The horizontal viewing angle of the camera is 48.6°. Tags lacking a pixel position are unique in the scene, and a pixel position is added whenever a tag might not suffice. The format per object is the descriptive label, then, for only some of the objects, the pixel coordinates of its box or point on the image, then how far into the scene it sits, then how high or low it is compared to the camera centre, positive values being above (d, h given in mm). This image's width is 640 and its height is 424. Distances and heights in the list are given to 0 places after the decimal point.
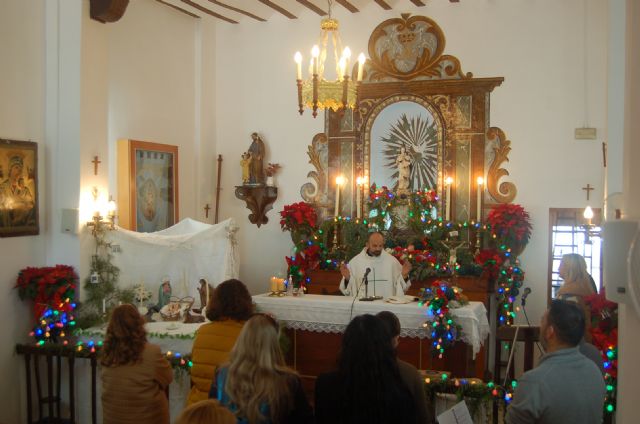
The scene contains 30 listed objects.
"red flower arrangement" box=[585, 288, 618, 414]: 5523 -1063
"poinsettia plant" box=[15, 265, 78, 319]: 7500 -913
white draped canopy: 8672 -691
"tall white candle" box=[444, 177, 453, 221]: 10399 +137
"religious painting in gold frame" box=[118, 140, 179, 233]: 9609 +251
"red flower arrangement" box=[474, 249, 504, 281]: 9477 -769
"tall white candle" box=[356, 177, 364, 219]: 10820 +130
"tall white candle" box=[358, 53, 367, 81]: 7973 +1616
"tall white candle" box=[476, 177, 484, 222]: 10062 +79
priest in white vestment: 8867 -874
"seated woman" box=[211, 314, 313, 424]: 3604 -924
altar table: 7496 -1360
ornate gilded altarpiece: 10398 +1153
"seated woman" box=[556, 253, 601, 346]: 6875 -701
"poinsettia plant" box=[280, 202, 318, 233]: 10842 -203
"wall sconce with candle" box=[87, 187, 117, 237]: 8125 -173
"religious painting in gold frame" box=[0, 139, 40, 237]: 7344 +140
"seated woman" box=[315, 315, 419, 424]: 3406 -872
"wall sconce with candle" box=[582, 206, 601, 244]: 9093 -327
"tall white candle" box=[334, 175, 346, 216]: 10438 +167
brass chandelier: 7996 +1342
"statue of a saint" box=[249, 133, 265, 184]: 11445 +706
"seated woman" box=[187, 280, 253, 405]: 4613 -833
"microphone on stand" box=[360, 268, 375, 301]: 8035 -1065
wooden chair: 6996 -1851
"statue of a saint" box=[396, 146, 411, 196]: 10625 +478
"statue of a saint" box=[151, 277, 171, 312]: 8633 -1125
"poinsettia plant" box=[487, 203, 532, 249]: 9742 -255
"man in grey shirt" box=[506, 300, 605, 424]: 3527 -892
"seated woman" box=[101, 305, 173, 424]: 4730 -1153
